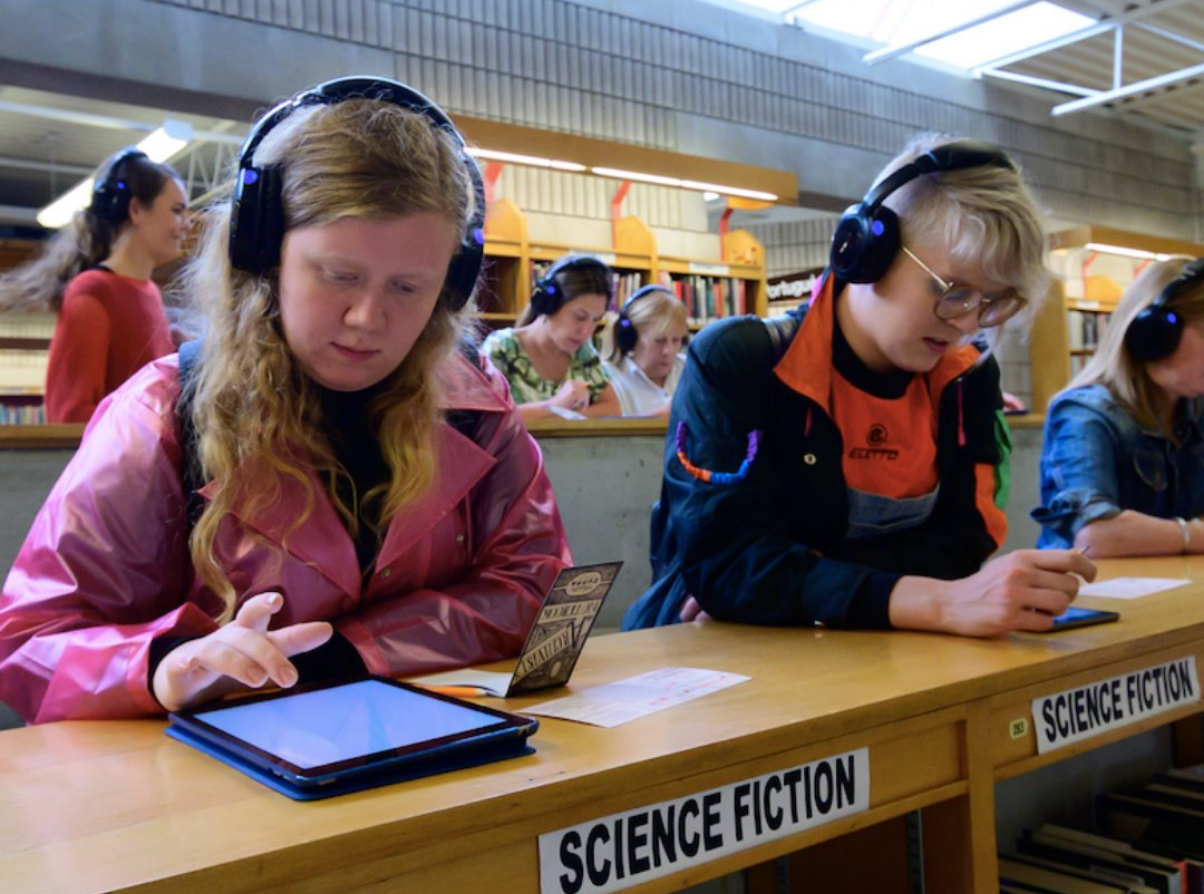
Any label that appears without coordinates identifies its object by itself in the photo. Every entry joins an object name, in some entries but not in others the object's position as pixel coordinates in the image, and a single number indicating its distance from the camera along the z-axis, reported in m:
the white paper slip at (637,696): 0.98
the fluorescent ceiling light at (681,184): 5.96
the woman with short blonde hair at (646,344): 4.62
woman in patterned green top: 3.97
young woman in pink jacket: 1.07
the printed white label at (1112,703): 1.20
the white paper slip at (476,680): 1.09
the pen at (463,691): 1.06
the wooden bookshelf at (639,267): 6.62
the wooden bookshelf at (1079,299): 8.87
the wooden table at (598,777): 0.66
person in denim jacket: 2.35
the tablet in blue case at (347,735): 0.76
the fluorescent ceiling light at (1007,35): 8.14
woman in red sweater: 2.64
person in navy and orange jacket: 1.46
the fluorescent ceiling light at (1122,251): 8.75
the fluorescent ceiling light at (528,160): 5.41
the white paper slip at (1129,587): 1.73
